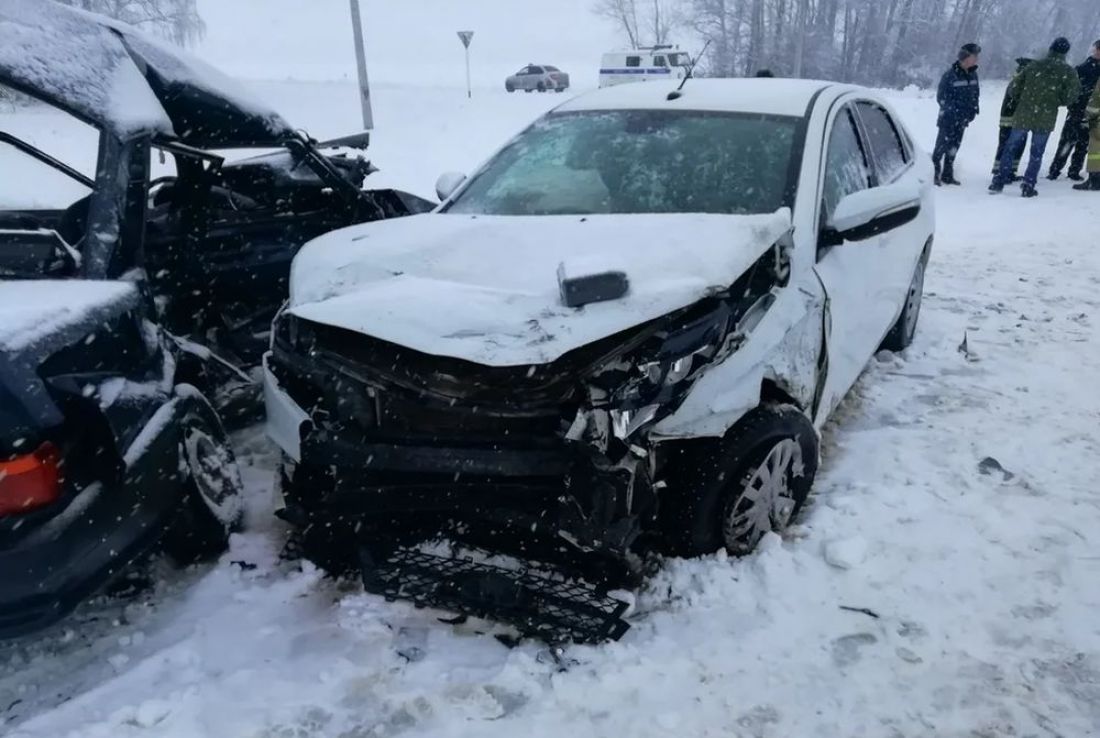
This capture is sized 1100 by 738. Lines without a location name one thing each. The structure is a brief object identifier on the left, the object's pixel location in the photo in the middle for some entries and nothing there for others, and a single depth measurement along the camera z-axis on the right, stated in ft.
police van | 103.09
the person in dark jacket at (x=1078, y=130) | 36.19
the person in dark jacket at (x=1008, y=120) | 36.06
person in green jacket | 34.42
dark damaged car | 6.93
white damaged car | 7.95
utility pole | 55.31
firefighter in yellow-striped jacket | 35.32
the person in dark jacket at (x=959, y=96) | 36.37
